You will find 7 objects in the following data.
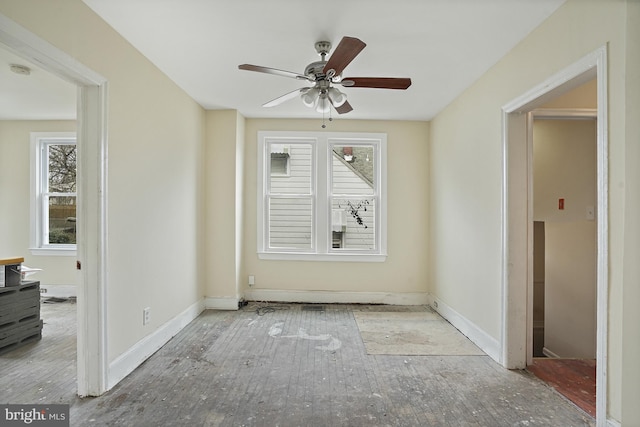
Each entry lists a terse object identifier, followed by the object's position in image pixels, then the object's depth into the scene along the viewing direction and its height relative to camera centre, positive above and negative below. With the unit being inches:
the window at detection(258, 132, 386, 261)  197.0 +8.9
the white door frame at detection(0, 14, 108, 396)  94.3 -6.2
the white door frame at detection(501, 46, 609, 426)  113.2 -6.9
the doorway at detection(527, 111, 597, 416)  139.6 -0.6
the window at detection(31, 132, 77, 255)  205.3 +11.3
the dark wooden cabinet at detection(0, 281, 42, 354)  125.4 -37.7
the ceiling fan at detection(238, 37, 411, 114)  94.8 +38.2
